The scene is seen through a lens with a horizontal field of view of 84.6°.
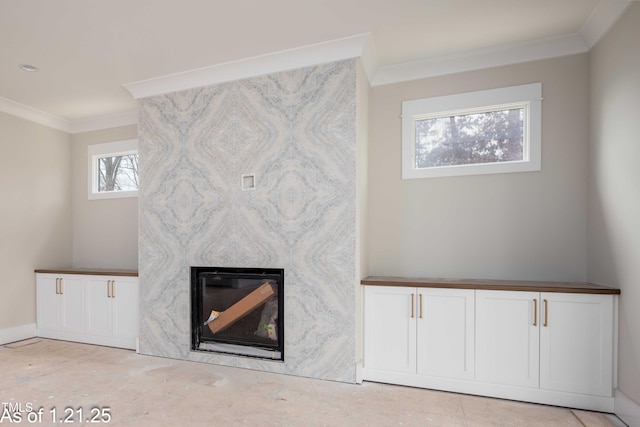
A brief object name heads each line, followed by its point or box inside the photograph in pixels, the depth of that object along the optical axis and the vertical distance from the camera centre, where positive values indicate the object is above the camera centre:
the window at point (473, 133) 2.93 +0.67
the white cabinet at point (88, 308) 3.79 -1.14
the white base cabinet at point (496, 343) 2.43 -1.01
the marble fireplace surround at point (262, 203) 2.89 +0.05
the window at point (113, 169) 4.50 +0.51
